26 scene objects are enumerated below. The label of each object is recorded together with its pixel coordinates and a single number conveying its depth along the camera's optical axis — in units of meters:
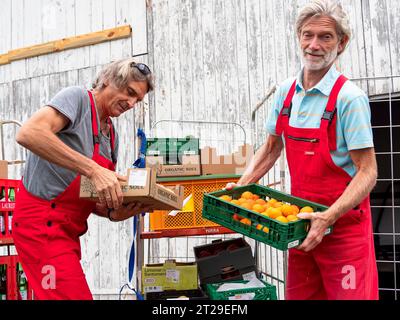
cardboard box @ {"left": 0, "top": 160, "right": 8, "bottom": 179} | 4.58
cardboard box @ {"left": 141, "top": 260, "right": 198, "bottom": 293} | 3.88
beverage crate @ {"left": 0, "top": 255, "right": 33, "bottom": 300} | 4.50
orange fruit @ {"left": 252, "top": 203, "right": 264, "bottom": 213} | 2.55
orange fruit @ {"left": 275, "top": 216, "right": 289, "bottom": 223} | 2.41
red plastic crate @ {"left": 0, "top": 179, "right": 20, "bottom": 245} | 4.43
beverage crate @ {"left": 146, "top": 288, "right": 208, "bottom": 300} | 3.70
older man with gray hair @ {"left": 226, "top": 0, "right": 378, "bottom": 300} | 2.47
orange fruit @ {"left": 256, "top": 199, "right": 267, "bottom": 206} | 2.67
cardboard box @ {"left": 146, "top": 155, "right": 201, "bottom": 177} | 4.09
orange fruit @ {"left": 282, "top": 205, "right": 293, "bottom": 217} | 2.50
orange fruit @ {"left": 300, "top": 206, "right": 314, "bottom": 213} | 2.48
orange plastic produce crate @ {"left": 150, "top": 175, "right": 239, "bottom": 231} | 4.06
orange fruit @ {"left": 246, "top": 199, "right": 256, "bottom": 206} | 2.63
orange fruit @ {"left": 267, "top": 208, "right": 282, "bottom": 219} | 2.47
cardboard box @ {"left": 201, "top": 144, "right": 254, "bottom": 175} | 4.18
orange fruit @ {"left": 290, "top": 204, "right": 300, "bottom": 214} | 2.51
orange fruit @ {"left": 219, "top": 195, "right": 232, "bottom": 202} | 2.69
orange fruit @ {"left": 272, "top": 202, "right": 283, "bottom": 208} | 2.60
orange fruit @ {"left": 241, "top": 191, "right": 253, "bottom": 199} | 2.77
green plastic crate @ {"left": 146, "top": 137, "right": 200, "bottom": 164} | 4.21
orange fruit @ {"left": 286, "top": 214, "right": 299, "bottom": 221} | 2.41
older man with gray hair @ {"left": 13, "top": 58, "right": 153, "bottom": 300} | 2.51
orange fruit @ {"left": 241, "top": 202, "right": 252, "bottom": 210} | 2.59
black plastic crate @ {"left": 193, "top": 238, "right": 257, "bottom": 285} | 4.00
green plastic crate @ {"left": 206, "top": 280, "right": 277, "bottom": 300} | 3.68
